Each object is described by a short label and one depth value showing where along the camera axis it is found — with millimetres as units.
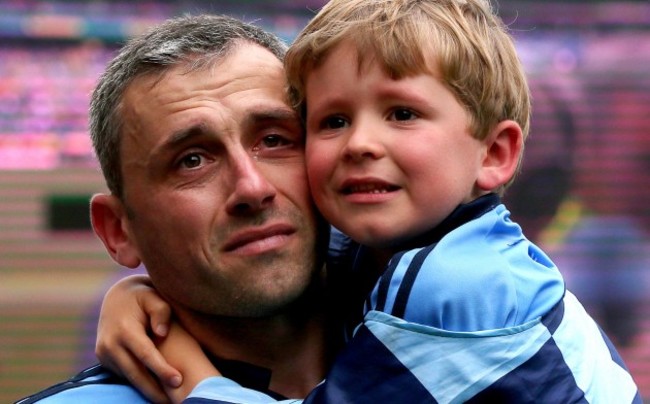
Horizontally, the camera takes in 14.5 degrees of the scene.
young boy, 1669
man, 1793
